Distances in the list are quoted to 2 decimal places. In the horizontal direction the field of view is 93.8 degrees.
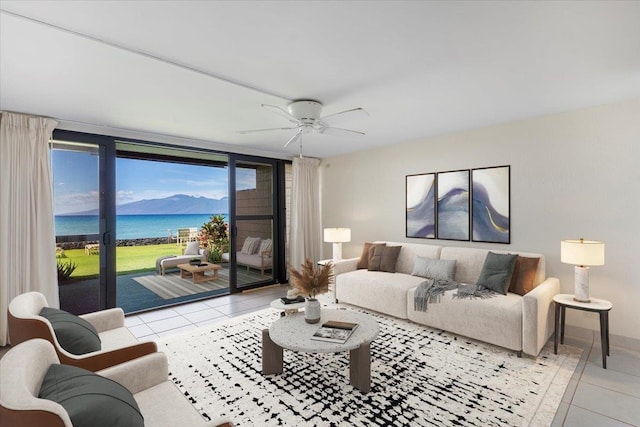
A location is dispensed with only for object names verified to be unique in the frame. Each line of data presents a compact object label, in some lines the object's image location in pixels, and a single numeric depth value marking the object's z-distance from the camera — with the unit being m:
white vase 2.83
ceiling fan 3.00
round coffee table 2.34
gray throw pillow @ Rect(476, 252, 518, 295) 3.39
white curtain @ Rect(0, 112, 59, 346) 3.24
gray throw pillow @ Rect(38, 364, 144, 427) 1.02
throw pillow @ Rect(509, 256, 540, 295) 3.33
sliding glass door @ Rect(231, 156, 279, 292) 5.36
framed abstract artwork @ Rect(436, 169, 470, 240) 4.29
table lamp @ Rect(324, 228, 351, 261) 5.33
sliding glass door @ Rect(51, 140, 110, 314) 3.80
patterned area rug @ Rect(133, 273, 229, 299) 5.57
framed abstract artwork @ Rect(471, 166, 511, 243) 3.91
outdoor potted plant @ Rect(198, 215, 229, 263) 7.91
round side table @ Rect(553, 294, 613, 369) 2.75
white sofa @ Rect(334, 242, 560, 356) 2.88
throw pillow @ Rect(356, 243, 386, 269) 4.88
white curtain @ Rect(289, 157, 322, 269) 5.86
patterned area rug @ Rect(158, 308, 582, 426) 2.09
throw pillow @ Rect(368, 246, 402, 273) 4.59
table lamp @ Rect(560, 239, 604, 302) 2.89
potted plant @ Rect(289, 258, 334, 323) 2.74
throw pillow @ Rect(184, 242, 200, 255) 7.69
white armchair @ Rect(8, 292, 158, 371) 1.65
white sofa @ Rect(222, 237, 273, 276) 5.67
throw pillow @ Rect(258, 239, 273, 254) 5.83
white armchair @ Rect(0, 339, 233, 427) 0.86
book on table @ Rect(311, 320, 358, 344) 2.43
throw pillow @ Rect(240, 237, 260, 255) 5.54
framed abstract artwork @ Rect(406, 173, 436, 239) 4.64
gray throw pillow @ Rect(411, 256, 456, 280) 3.98
